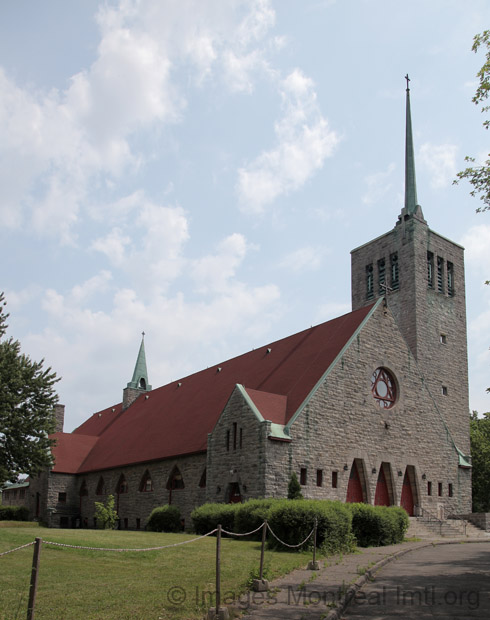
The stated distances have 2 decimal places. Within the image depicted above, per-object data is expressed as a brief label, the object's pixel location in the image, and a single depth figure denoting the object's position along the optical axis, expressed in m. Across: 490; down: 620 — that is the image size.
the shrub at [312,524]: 17.94
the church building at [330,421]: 26.14
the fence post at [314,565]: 14.33
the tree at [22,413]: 32.03
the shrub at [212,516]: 22.67
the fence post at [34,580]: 7.12
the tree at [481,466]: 53.19
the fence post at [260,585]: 11.33
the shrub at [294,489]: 24.22
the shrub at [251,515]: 20.48
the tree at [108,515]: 32.97
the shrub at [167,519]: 28.61
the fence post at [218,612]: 8.98
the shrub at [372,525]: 21.05
